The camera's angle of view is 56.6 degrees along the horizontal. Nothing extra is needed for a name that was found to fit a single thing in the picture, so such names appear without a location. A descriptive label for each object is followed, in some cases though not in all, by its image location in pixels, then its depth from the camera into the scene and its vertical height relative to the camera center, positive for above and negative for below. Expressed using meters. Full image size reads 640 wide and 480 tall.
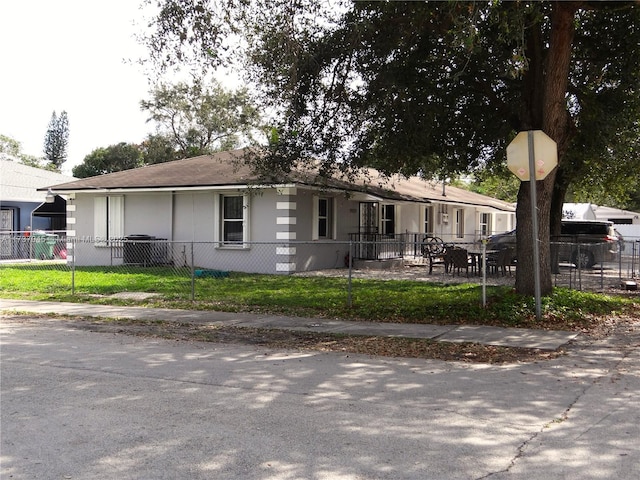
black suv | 16.55 +0.37
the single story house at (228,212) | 18.91 +1.35
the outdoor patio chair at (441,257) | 18.24 -0.24
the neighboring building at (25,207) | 28.30 +2.14
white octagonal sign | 9.54 +1.55
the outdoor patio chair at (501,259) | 17.05 -0.29
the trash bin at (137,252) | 20.67 -0.06
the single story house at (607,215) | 34.69 +2.39
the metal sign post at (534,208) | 9.54 +0.66
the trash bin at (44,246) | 24.00 +0.19
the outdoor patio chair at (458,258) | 17.44 -0.25
